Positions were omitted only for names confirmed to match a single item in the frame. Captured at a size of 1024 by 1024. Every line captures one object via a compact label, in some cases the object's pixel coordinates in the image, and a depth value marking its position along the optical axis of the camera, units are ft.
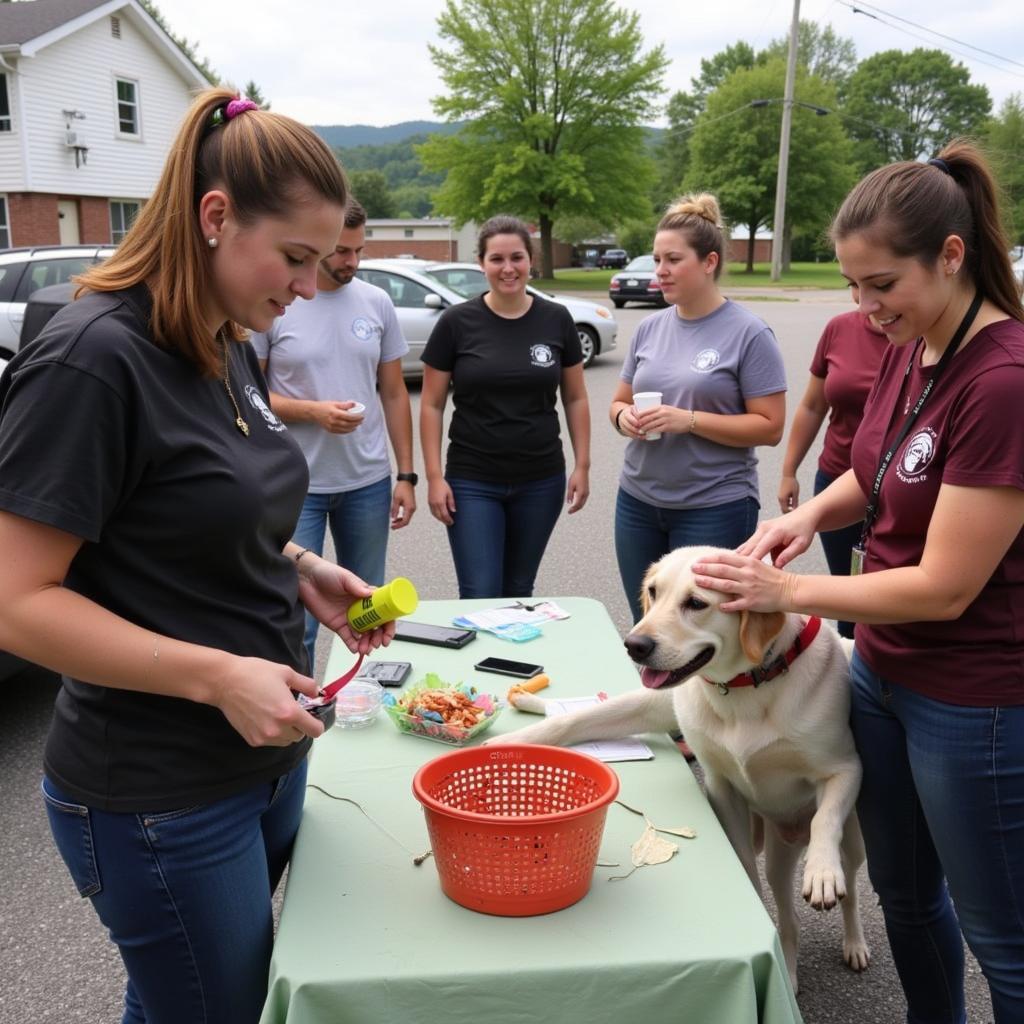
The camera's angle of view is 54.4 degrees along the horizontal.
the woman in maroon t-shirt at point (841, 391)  13.08
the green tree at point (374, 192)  242.99
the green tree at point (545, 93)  124.57
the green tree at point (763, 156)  162.40
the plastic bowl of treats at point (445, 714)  7.97
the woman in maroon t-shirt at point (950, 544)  5.85
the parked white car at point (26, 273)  34.35
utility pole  105.81
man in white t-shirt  12.62
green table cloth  5.26
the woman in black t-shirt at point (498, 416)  13.66
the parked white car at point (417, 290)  40.11
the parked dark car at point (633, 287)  84.30
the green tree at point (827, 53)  243.81
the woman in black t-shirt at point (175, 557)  4.55
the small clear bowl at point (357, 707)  8.33
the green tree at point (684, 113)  206.08
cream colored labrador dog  7.30
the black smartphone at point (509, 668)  9.38
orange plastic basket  5.45
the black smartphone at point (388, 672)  9.12
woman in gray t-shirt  12.19
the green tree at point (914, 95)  234.58
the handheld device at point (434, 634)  10.17
